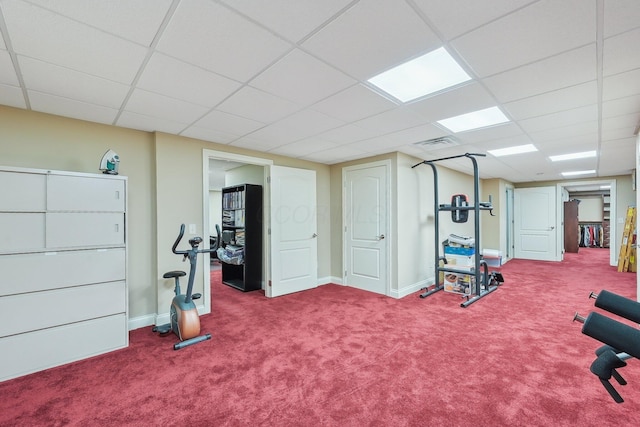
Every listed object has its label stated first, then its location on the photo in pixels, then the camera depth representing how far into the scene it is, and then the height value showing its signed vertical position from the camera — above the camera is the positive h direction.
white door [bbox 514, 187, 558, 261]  7.63 -0.32
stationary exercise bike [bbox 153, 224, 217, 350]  2.79 -1.02
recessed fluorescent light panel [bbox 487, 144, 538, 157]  4.09 +0.95
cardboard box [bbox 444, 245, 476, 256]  4.52 -0.63
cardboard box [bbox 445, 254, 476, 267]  4.55 -0.79
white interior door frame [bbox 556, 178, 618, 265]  6.86 -0.07
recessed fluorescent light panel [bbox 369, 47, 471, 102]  1.85 +1.01
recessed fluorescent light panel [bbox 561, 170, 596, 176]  6.42 +0.91
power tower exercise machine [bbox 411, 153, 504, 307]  4.06 -0.64
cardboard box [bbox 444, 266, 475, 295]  4.38 -1.13
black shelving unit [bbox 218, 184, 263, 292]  4.70 -0.41
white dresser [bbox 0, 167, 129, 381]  2.23 -0.45
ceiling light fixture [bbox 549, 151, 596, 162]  4.46 +0.94
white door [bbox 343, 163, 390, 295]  4.52 -0.22
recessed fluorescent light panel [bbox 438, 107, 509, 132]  2.78 +0.99
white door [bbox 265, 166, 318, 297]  4.39 -0.28
